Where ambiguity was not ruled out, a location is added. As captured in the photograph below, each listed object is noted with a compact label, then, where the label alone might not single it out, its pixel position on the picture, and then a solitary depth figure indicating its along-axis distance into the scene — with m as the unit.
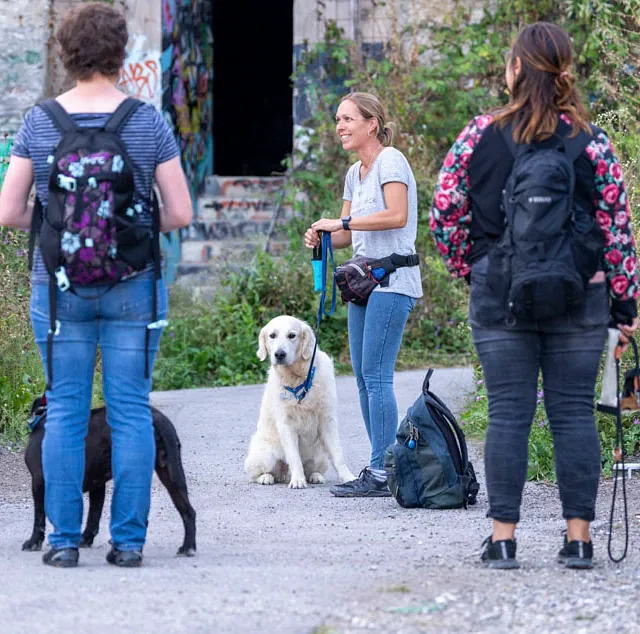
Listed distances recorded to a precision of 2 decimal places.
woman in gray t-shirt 11.57
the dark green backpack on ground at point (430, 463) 11.51
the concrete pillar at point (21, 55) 27.44
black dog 9.15
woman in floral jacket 8.17
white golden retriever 13.27
